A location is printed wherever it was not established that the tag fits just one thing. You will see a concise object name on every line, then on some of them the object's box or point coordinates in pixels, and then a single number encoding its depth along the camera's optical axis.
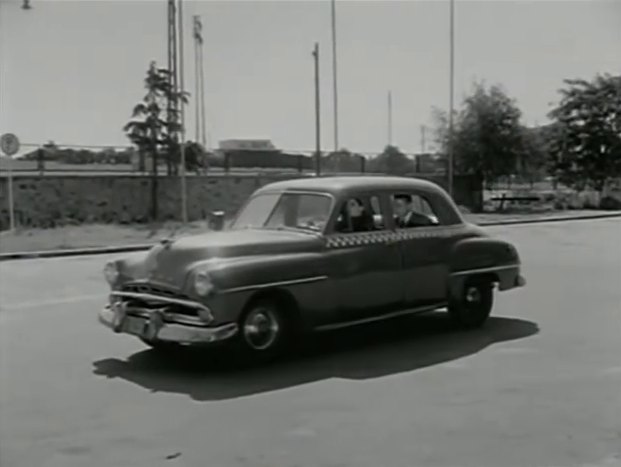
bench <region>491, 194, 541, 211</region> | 38.09
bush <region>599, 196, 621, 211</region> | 38.25
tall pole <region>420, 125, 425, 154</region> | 39.54
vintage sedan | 6.23
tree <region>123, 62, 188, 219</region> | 26.98
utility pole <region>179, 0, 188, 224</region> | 26.79
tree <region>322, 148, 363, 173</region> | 36.09
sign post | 22.97
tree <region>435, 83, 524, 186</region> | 37.88
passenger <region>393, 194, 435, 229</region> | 7.49
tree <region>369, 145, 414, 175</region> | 37.75
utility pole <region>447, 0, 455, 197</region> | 36.34
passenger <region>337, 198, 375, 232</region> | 7.08
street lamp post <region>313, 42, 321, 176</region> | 34.16
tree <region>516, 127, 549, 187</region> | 38.28
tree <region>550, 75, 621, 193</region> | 36.84
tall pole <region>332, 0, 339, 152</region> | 31.73
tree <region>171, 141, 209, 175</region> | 29.02
